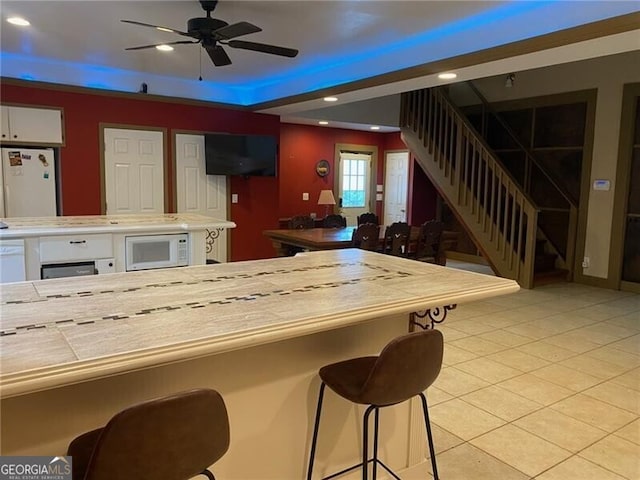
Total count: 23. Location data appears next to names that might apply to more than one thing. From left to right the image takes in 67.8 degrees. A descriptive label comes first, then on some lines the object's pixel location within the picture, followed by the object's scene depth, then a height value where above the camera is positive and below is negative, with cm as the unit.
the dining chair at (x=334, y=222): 638 -41
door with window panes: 925 +15
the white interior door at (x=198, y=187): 649 +2
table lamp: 834 -12
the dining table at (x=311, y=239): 463 -48
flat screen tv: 656 +48
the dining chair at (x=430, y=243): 535 -55
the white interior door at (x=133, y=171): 601 +20
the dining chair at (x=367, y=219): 648 -36
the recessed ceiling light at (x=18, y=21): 399 +137
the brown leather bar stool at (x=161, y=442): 106 -60
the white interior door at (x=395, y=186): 930 +14
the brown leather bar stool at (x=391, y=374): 155 -63
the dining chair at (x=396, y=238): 502 -47
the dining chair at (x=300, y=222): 606 -40
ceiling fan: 331 +111
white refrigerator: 537 +1
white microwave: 351 -48
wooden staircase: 605 +9
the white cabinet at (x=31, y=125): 531 +66
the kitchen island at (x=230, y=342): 114 -38
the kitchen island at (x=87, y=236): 314 -35
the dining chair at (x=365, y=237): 475 -44
